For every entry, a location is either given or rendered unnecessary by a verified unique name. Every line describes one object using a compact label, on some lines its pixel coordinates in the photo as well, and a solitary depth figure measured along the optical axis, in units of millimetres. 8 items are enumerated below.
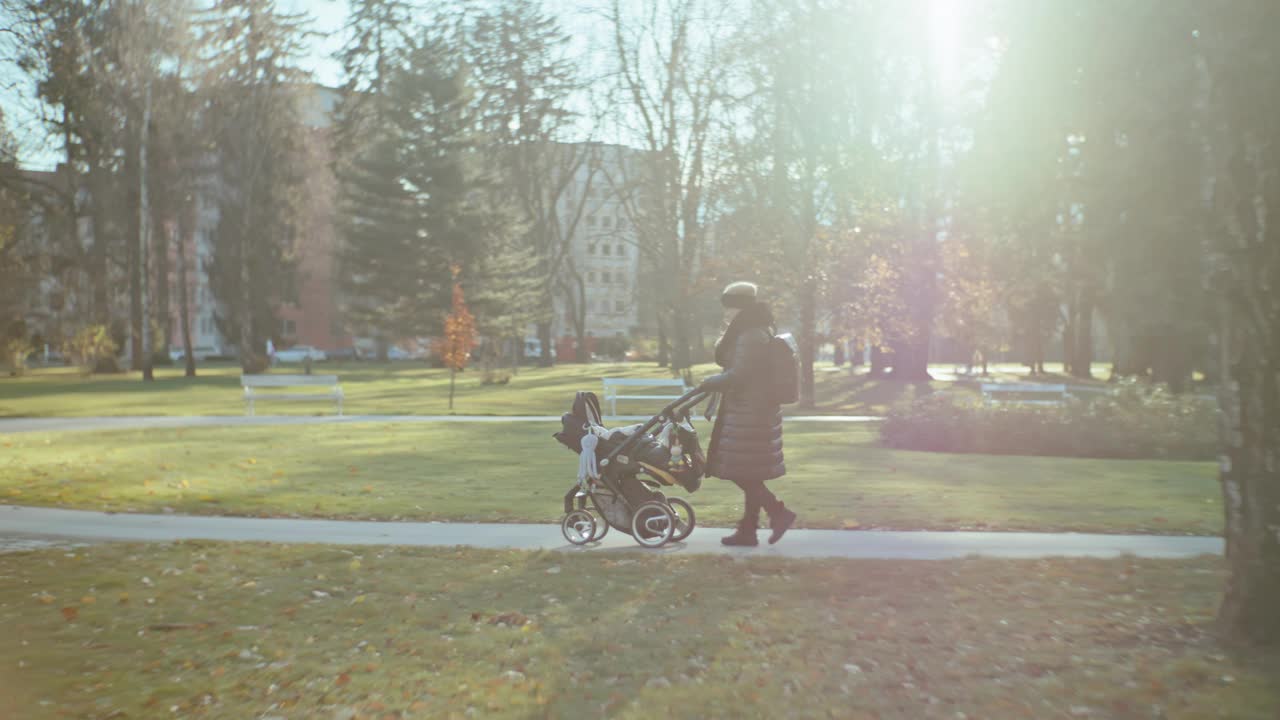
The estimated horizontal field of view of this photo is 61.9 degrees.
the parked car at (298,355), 80988
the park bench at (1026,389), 21552
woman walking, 8250
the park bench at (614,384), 25344
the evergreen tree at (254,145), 42562
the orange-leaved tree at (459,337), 30923
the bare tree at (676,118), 33875
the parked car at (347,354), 90262
